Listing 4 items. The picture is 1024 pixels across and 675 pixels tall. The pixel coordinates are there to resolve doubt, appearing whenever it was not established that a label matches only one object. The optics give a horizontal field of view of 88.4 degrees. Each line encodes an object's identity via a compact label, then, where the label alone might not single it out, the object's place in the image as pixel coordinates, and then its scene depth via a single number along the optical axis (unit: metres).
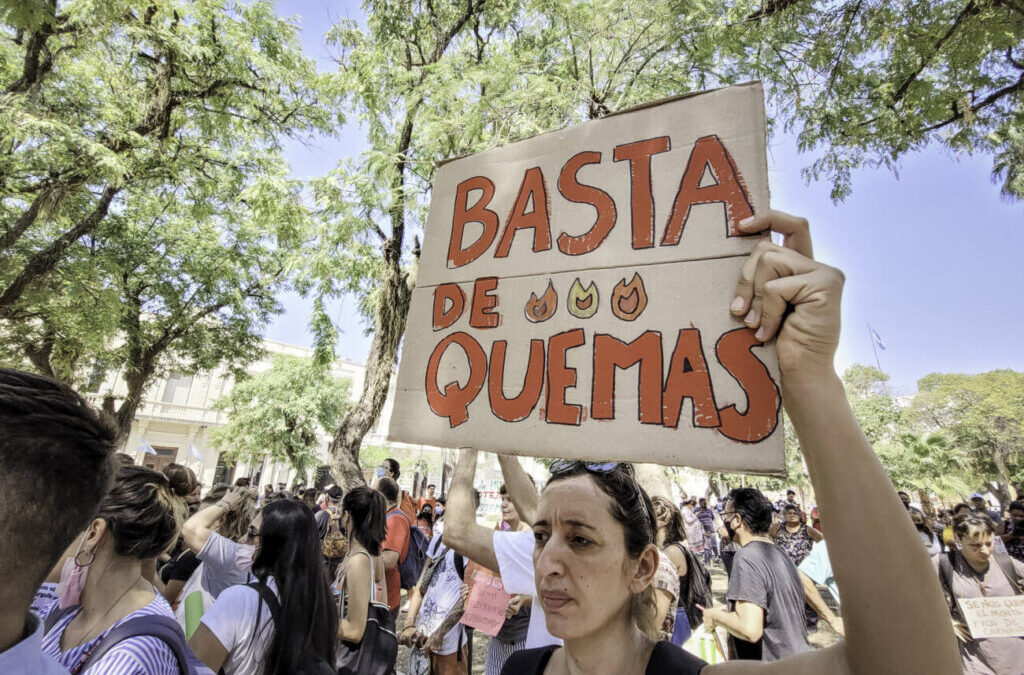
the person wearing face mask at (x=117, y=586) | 1.57
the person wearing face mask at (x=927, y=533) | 6.04
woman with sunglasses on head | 0.83
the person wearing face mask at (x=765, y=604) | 3.20
